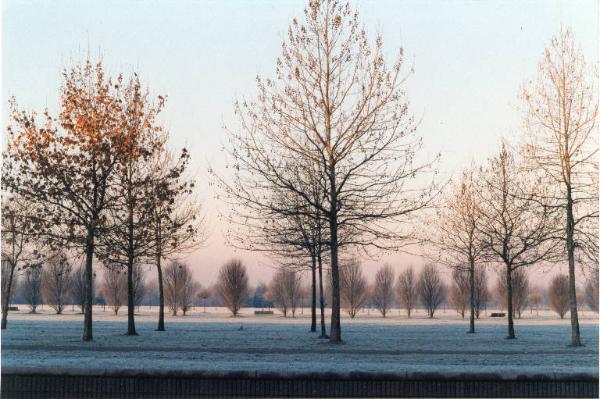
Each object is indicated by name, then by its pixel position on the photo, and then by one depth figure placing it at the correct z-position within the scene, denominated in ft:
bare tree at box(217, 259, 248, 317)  257.55
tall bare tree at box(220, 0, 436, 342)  82.69
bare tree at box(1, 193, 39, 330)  85.97
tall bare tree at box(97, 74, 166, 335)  89.66
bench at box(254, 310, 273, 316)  294.95
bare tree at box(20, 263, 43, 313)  282.97
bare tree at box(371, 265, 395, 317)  326.57
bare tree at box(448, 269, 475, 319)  277.64
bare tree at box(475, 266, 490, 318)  279.94
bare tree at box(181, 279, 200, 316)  278.26
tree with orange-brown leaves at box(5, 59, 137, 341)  86.43
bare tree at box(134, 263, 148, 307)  311.33
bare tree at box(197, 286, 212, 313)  459.15
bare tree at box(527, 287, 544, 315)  384.53
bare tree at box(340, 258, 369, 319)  289.53
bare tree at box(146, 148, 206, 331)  91.86
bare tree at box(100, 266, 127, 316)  295.40
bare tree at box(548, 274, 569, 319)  283.59
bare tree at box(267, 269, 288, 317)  320.09
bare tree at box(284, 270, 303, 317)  317.85
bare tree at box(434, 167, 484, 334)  124.47
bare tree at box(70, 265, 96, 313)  278.54
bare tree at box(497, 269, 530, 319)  263.49
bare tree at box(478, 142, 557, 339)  107.19
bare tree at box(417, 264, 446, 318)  298.15
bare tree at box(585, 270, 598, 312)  276.62
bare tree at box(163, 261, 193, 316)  272.13
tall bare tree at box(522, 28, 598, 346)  86.69
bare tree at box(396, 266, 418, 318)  319.06
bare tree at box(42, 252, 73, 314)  298.80
